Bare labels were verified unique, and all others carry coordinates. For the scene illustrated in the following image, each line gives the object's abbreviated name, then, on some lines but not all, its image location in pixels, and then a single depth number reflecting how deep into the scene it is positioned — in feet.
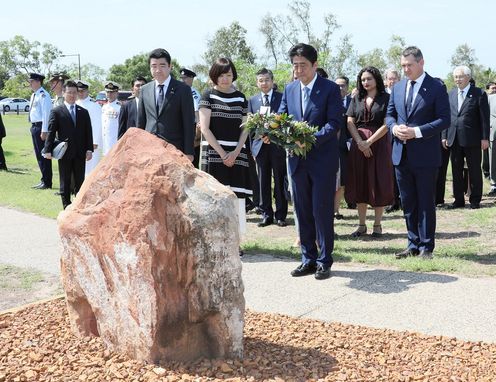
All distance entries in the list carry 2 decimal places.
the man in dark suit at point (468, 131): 36.52
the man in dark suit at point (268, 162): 32.73
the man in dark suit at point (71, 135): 33.96
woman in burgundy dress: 28.43
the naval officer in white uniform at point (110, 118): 42.16
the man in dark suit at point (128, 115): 32.22
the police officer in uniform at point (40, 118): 47.75
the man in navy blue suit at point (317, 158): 21.08
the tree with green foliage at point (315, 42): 115.14
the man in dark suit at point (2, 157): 55.97
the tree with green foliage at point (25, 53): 239.09
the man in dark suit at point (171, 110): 23.90
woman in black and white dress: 24.47
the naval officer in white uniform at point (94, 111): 42.47
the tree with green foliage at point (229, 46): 142.31
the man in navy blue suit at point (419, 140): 23.13
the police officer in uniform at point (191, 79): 38.68
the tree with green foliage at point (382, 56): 126.10
